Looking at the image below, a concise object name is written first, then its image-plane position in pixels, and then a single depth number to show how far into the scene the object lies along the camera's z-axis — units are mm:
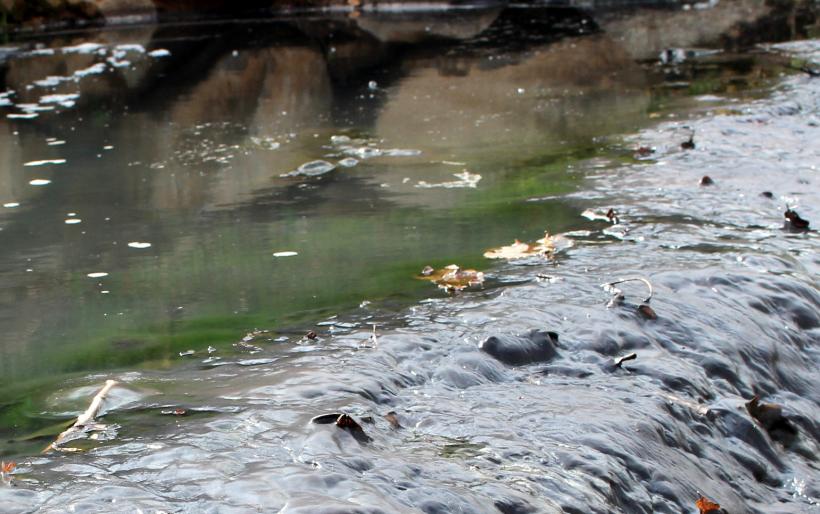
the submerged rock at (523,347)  6988
